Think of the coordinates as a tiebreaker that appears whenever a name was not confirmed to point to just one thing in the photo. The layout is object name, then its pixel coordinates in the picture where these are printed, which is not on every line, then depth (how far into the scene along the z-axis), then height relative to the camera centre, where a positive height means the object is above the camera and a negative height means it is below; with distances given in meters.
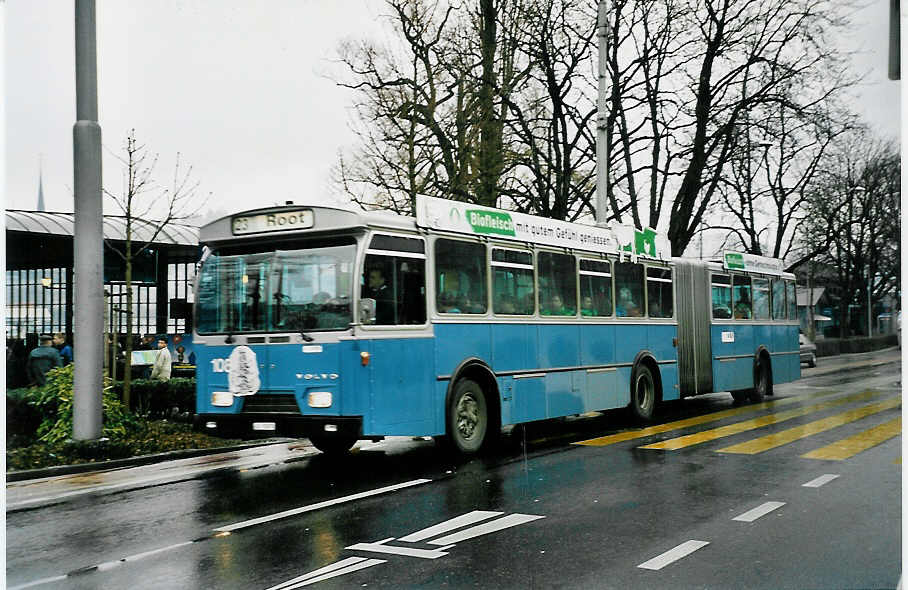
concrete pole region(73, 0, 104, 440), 11.72 +1.35
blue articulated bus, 10.31 +0.29
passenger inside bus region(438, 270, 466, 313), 11.31 +0.61
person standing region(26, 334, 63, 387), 14.62 -0.05
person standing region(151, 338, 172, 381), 17.69 -0.17
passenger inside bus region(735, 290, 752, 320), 19.58 +0.64
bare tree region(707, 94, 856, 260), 19.67 +3.70
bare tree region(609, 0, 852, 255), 21.77 +5.85
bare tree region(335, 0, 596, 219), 19.17 +5.08
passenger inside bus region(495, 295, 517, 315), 12.38 +0.52
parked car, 26.21 -0.35
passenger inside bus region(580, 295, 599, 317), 14.34 +0.54
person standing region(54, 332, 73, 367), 16.64 +0.18
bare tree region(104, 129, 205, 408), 14.28 +2.21
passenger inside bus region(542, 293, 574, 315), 13.45 +0.52
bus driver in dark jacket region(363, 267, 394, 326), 10.37 +0.57
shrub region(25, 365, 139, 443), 12.27 -0.65
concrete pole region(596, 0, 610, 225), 20.23 +4.65
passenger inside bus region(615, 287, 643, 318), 15.41 +0.60
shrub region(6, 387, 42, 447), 12.38 -0.76
